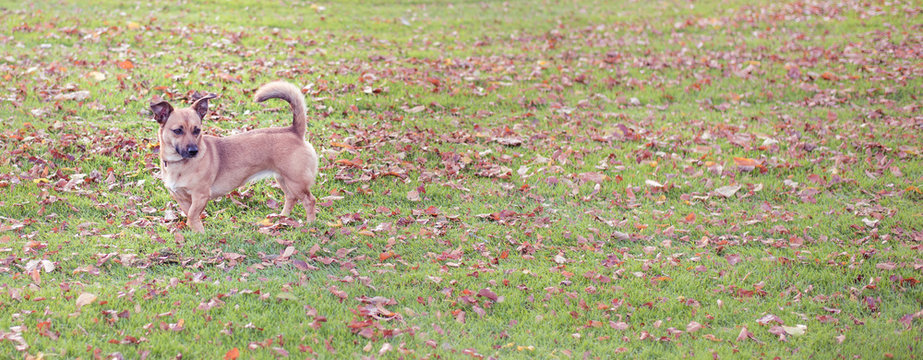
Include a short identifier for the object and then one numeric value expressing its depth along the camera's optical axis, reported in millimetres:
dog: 6477
